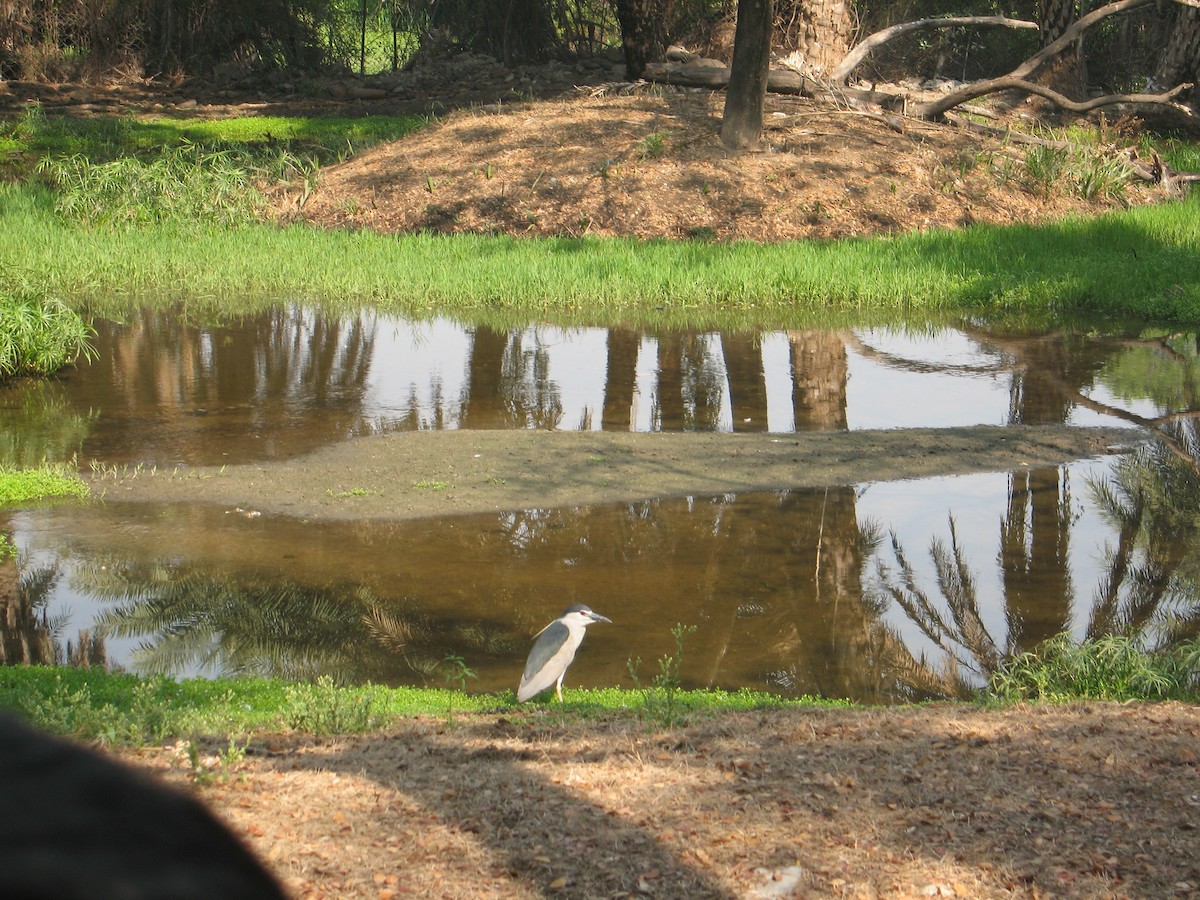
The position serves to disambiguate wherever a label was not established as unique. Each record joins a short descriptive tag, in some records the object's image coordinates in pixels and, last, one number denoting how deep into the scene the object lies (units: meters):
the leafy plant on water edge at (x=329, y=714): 9.85
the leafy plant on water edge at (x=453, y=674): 12.43
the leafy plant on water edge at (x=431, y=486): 18.53
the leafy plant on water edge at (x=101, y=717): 9.06
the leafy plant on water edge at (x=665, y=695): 10.05
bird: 11.16
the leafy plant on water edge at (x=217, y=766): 7.78
